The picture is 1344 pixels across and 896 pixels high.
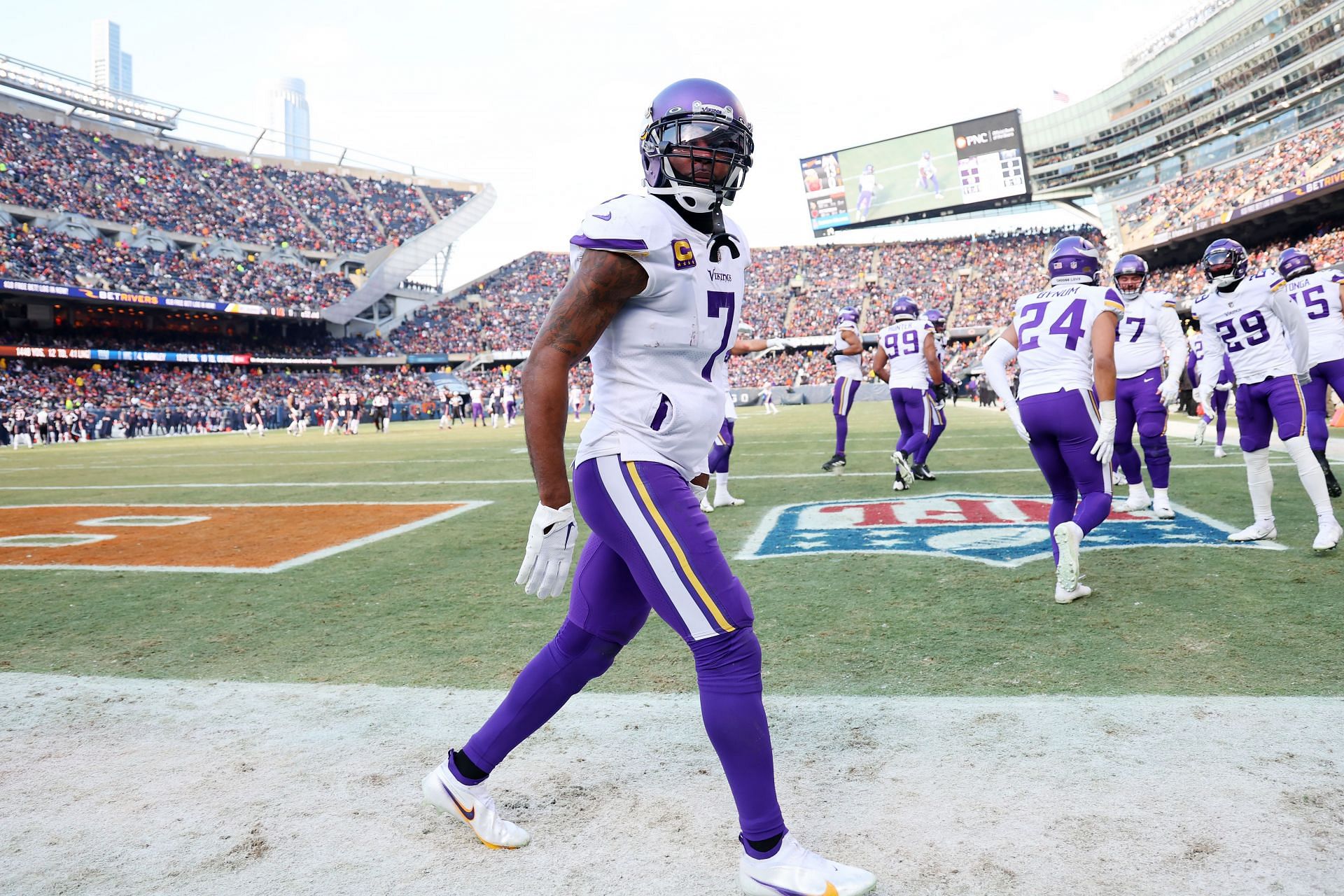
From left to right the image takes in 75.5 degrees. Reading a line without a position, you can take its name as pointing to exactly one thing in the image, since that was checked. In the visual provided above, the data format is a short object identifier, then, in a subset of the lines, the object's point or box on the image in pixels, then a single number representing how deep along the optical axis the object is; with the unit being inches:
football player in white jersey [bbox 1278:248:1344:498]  273.6
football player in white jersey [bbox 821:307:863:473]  422.3
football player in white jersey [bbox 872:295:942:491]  393.1
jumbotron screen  2149.4
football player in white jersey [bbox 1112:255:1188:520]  291.0
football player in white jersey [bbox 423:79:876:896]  85.7
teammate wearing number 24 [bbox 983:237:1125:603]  192.9
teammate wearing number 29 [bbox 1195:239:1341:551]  229.9
